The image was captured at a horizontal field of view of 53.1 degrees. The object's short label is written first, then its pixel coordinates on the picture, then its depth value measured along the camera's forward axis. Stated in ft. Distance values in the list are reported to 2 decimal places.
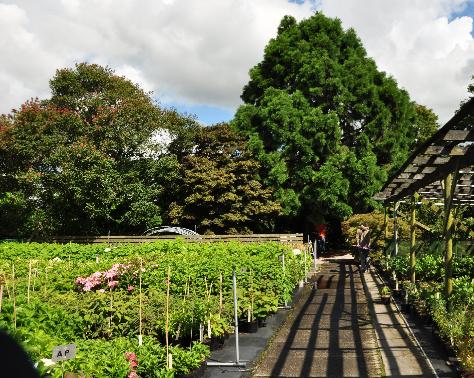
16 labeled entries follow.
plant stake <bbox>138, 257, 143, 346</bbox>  20.20
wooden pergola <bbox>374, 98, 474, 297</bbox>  19.83
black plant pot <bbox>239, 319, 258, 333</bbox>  27.14
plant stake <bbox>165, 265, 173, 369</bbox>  17.28
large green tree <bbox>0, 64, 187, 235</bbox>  68.64
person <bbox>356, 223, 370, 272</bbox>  55.11
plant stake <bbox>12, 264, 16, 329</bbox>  17.62
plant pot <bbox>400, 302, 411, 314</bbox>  31.48
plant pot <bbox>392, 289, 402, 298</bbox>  37.46
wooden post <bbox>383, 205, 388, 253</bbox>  59.12
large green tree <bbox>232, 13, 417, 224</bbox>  76.79
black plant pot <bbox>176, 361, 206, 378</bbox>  17.91
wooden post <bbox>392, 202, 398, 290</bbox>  48.24
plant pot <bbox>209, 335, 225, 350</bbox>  23.39
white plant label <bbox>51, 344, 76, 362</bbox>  11.34
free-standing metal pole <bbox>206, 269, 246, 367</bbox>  21.04
